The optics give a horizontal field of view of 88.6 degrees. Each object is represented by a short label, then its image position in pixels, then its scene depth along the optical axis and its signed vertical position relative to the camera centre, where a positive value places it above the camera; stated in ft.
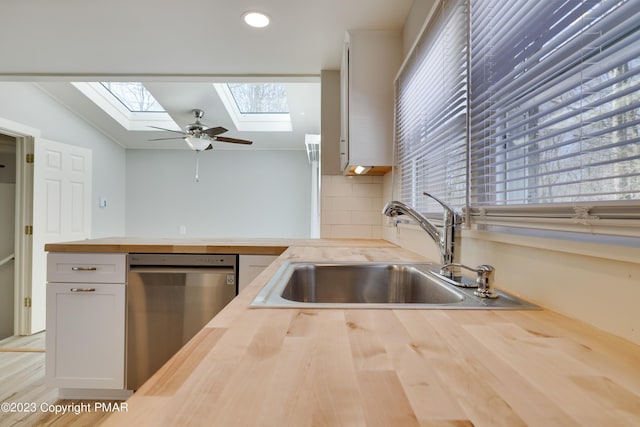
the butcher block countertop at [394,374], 1.11 -0.68
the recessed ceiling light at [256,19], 6.35 +3.89
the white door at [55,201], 11.09 +0.47
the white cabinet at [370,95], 6.65 +2.47
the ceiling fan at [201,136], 11.86 +2.99
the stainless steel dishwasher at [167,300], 6.17 -1.63
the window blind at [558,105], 1.79 +0.77
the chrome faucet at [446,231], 3.57 -0.16
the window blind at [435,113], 3.86 +1.50
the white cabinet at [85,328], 6.14 -2.15
